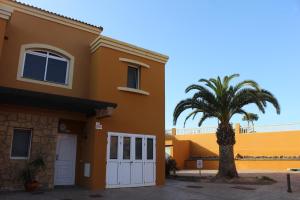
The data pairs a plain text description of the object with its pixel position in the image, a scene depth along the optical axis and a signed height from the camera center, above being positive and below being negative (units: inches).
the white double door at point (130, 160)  384.6 -21.1
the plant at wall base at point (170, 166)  592.8 -45.2
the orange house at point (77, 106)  357.6 +63.1
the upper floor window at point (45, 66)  387.6 +136.8
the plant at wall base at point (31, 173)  338.3 -39.1
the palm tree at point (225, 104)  502.9 +99.8
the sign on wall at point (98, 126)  382.4 +35.0
